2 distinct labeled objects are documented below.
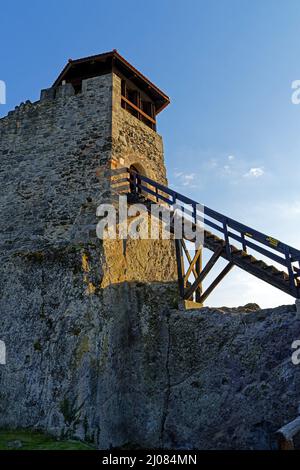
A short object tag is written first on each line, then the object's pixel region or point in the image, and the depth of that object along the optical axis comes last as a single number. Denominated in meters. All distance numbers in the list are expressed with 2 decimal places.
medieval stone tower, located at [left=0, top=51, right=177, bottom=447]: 9.12
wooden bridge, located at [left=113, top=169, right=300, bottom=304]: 9.21
